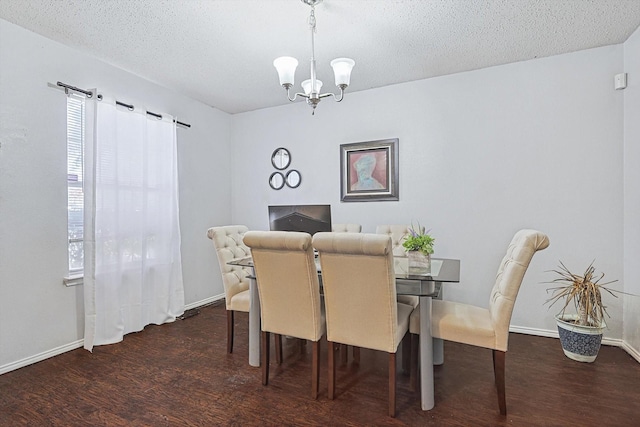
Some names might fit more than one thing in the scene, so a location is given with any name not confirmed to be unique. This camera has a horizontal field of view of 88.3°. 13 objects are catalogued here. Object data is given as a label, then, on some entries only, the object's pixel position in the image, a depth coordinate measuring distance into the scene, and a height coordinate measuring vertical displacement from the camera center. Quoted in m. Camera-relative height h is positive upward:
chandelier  2.16 +0.96
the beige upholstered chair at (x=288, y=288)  1.90 -0.45
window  2.75 +0.30
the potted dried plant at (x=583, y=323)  2.37 -0.84
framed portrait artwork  3.54 +0.48
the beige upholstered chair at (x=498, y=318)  1.75 -0.63
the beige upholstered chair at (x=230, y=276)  2.64 -0.51
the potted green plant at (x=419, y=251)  2.29 -0.26
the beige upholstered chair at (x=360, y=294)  1.71 -0.44
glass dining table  1.87 -0.55
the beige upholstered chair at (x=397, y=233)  2.94 -0.18
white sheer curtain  2.77 -0.08
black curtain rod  2.65 +1.03
